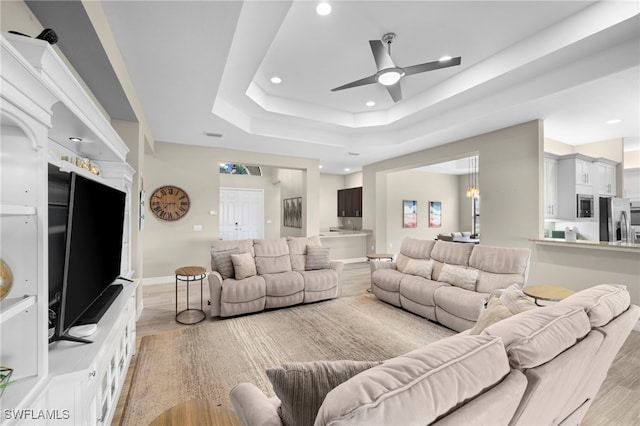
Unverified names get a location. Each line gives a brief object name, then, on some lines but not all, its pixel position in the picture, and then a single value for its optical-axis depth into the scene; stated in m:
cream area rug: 2.12
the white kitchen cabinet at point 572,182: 4.64
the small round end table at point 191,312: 3.40
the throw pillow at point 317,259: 4.34
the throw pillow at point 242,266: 3.73
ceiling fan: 2.56
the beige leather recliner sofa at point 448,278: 3.09
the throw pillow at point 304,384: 0.89
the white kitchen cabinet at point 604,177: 4.95
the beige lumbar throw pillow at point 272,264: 4.00
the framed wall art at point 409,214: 8.48
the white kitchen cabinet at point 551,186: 4.65
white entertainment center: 0.93
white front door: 8.55
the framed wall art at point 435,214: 9.12
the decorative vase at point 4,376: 0.87
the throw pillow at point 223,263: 3.77
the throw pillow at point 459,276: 3.29
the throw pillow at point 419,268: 3.78
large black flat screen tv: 1.32
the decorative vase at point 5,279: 0.95
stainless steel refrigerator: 3.52
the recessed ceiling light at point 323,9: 2.35
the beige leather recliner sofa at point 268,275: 3.50
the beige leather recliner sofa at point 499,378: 0.66
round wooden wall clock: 5.27
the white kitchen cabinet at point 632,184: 5.71
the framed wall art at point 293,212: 7.91
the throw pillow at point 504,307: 1.56
